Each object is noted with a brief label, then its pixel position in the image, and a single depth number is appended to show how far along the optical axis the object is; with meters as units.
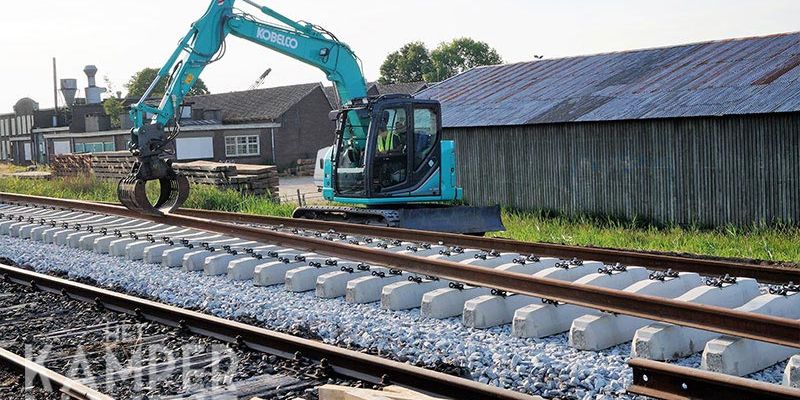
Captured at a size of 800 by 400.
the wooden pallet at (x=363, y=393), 5.12
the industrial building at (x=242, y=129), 56.88
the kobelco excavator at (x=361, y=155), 16.84
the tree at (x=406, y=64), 120.38
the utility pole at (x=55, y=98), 83.32
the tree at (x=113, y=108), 74.83
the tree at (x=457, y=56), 120.00
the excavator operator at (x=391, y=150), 17.22
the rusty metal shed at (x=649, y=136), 18.92
